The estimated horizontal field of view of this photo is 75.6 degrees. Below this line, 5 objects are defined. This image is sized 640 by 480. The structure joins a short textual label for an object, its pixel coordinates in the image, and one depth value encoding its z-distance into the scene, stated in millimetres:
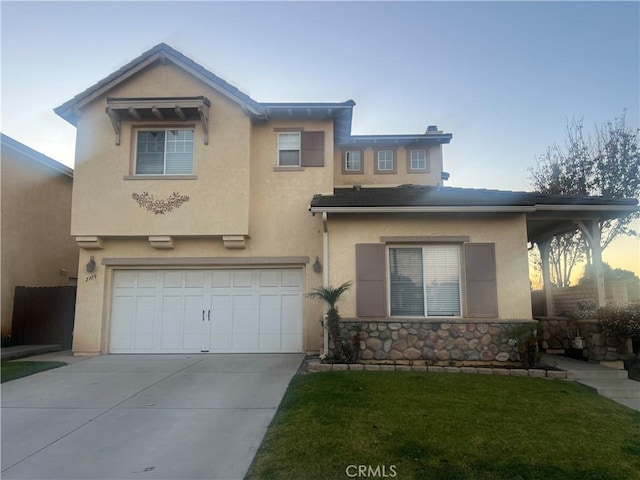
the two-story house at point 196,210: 10891
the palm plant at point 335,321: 8828
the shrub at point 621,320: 8622
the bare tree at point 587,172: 16719
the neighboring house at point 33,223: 12438
